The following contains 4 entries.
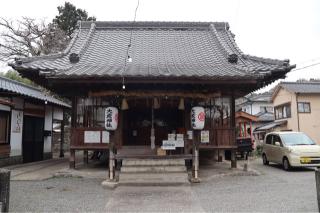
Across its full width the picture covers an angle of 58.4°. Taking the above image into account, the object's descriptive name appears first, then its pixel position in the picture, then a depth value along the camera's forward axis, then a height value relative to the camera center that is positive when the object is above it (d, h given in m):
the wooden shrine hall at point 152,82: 9.72 +1.70
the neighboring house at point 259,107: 39.24 +3.48
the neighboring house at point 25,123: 12.97 +0.42
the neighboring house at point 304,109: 27.92 +2.07
